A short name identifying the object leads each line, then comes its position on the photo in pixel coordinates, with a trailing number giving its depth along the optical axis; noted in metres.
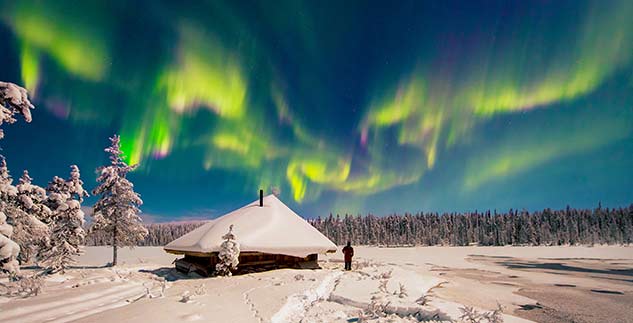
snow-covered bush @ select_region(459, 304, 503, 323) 7.79
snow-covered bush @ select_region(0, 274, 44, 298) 11.22
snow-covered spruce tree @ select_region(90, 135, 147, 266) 23.91
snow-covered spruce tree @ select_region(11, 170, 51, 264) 9.77
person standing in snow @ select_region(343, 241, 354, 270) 19.82
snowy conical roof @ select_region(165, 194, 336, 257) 18.02
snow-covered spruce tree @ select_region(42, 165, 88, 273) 18.25
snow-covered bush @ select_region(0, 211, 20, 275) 6.92
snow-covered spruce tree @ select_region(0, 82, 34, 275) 6.98
